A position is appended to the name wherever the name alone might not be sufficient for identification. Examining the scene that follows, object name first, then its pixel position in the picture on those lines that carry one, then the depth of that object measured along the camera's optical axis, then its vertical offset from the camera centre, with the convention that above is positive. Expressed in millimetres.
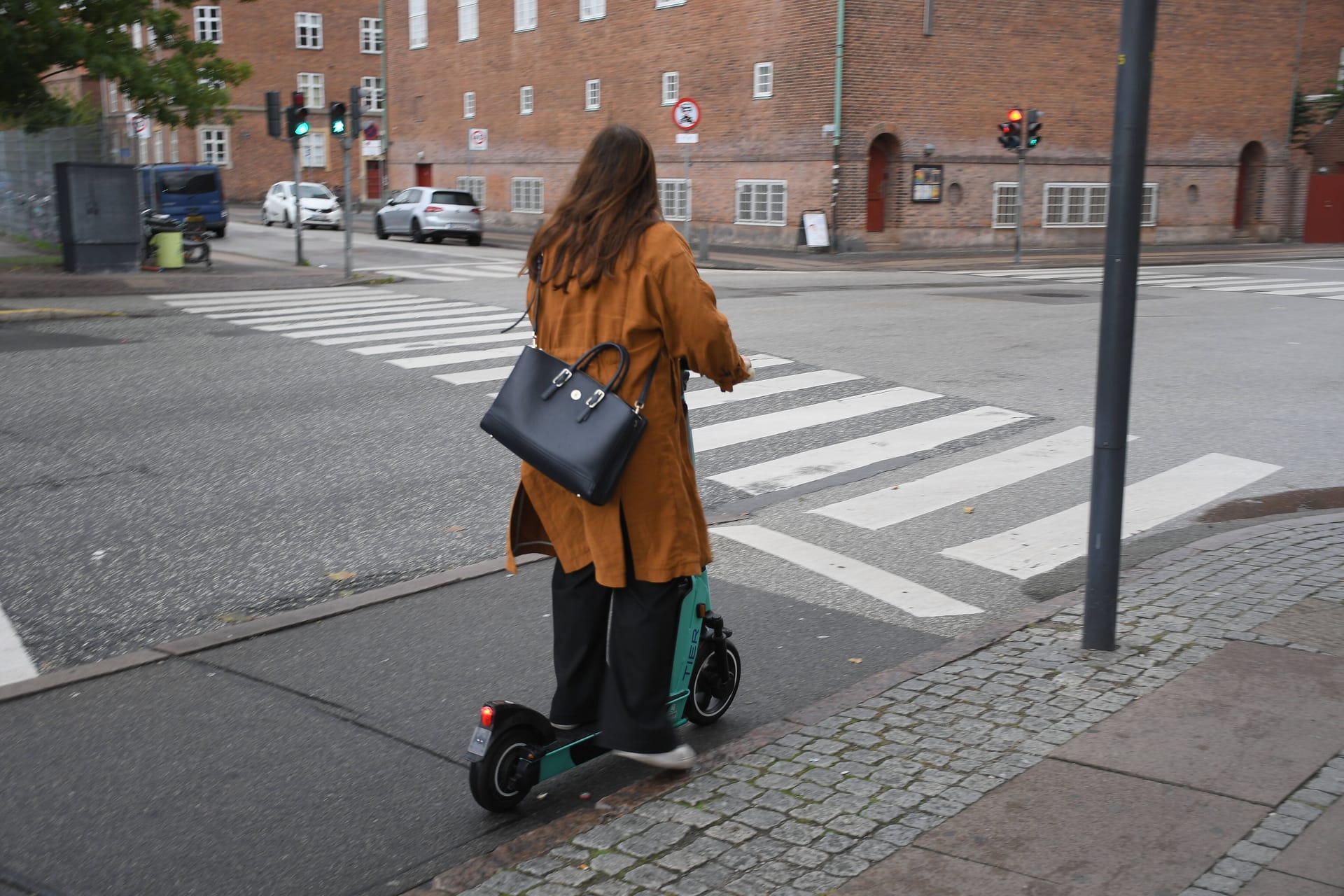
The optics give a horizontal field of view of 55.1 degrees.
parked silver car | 35750 -71
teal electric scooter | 3768 -1563
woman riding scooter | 3729 -607
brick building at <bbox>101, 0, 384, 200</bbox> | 59844 +6442
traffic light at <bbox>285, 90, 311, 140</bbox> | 23797 +1676
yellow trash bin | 23547 -682
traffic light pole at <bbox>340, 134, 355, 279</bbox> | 22531 -221
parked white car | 43438 +113
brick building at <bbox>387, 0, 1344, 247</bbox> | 33344 +3227
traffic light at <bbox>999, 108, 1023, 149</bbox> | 29859 +2006
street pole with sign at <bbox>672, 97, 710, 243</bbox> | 28109 +2133
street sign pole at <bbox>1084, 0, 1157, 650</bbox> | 4926 -374
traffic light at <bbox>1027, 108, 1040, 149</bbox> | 30328 +2075
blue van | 34969 +434
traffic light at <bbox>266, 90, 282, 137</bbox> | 25275 +1903
